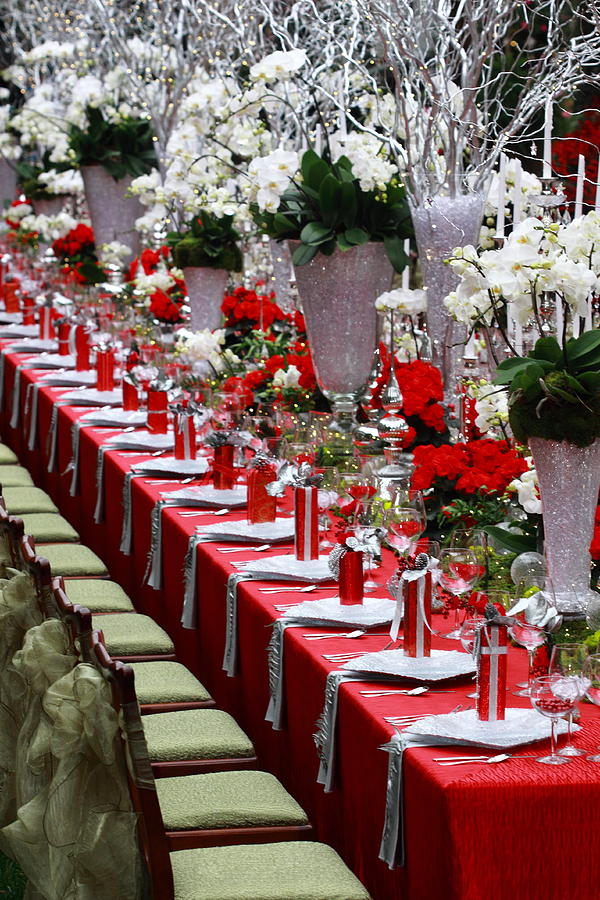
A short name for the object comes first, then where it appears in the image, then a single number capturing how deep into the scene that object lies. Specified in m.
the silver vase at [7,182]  28.43
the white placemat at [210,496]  7.15
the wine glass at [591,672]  3.84
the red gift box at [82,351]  11.70
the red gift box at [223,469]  7.28
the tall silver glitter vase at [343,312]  7.88
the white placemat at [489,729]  3.94
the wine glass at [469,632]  4.40
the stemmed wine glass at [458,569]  4.72
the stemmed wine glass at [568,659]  3.82
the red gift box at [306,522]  5.88
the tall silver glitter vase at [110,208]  14.77
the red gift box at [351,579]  5.17
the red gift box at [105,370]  10.59
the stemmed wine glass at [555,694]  3.79
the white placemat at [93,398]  10.29
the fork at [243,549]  6.34
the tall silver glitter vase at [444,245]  7.59
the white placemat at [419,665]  4.47
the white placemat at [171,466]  7.86
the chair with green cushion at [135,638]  6.73
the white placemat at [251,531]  6.42
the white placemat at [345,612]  5.10
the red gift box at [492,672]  4.05
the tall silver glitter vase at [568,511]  4.73
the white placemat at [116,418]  9.46
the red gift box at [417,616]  4.58
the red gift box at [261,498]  6.55
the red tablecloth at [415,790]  3.73
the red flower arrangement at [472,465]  5.74
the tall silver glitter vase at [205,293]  10.69
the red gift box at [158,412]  8.96
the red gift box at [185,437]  7.97
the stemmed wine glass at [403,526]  5.37
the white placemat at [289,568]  5.76
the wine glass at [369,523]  5.21
